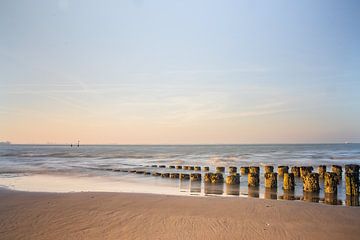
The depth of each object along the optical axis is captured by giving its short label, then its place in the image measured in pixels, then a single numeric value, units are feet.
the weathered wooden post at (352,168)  63.76
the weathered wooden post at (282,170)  62.10
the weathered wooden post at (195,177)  56.95
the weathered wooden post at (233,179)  51.57
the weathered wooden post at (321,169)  63.02
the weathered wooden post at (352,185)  41.76
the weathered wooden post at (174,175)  64.03
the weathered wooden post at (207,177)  52.79
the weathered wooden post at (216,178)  52.39
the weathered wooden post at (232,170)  72.38
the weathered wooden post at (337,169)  62.14
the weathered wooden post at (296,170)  66.59
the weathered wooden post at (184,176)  60.18
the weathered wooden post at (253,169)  63.31
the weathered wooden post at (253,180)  50.27
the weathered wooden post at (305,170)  53.73
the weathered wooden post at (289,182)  47.27
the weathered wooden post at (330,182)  43.06
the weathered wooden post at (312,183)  44.59
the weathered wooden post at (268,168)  67.68
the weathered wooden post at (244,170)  70.96
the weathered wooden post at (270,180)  48.19
